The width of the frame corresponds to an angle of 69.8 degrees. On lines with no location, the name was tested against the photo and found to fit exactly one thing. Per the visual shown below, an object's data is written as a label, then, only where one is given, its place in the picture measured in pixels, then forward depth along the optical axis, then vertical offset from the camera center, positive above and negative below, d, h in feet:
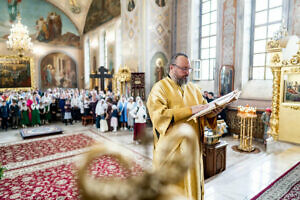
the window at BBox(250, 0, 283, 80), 28.53 +7.55
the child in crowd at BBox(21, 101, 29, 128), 35.02 -4.90
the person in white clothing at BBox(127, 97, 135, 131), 33.77 -4.99
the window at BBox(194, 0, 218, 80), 36.19 +7.90
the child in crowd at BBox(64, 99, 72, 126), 38.47 -4.69
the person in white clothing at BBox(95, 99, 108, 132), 33.35 -4.34
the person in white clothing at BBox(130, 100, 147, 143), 27.22 -4.06
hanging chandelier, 50.37 +10.72
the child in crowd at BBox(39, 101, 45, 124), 38.29 -4.84
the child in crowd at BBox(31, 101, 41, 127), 35.97 -4.87
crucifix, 52.30 +2.45
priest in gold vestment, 6.54 -0.69
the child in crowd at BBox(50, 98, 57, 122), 42.42 -4.75
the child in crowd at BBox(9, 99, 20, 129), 34.58 -4.03
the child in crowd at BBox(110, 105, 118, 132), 33.12 -5.25
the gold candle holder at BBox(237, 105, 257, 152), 23.17 -3.34
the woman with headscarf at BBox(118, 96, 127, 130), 34.11 -3.97
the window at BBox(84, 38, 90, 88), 75.41 +8.15
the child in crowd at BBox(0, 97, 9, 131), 33.24 -4.35
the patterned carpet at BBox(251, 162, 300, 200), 12.16 -6.25
